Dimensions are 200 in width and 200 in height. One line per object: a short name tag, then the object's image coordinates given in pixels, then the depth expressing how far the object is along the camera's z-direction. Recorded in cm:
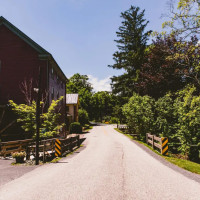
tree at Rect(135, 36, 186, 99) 1909
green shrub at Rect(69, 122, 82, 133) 3262
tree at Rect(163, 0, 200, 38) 812
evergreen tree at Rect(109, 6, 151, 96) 2941
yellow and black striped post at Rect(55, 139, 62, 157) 1202
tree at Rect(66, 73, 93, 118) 5856
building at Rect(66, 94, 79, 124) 4412
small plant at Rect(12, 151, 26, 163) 1060
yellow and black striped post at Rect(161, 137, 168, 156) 1188
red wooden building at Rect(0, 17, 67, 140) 1833
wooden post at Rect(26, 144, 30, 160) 1170
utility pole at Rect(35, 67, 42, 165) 1042
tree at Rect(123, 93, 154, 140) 1748
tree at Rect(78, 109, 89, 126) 4422
